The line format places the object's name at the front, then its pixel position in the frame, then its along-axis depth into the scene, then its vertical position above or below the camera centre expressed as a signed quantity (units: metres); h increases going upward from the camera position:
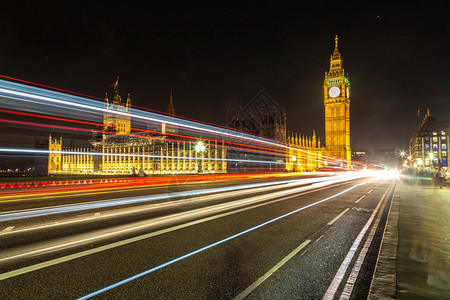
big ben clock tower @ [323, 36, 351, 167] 113.94 +20.77
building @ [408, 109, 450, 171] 117.25 +9.51
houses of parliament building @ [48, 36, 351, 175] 96.19 +7.23
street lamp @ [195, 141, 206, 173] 35.96 +1.95
